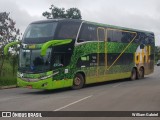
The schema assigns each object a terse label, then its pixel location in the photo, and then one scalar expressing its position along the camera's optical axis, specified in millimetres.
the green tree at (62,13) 44844
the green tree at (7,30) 27594
